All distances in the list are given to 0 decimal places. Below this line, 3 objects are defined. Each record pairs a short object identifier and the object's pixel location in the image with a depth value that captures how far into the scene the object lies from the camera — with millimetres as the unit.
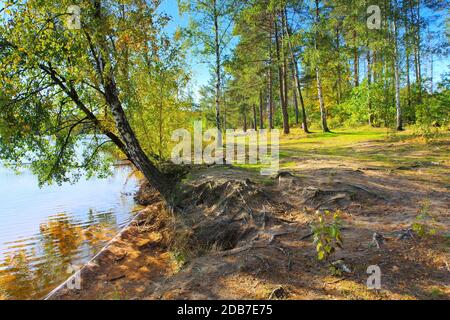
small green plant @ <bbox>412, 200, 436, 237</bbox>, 4691
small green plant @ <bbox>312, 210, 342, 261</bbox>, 4082
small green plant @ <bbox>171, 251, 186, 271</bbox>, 6209
